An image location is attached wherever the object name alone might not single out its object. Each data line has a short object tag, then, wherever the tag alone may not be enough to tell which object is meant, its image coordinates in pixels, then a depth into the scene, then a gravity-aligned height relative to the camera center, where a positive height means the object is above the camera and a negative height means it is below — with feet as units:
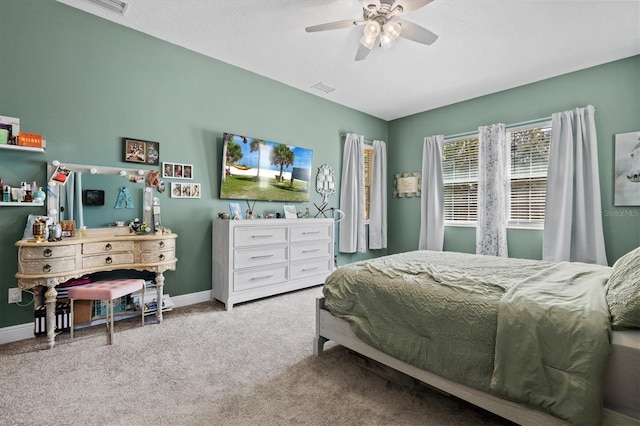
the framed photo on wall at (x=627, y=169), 10.35 +1.54
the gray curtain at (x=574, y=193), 10.91 +0.71
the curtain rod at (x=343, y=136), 15.92 +4.19
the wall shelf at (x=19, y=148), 7.28 +1.64
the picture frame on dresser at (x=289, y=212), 13.09 -0.05
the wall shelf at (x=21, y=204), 7.45 +0.18
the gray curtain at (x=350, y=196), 15.76 +0.82
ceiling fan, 7.33 +4.92
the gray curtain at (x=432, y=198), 15.35 +0.72
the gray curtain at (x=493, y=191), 13.37 +0.95
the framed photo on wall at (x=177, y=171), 10.18 +1.46
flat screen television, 11.40 +1.79
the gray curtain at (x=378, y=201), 16.98 +0.59
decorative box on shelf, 7.51 +1.88
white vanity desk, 7.11 -1.31
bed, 3.61 -1.91
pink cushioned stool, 7.47 -2.14
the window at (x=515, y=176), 12.68 +1.73
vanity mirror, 8.21 +0.53
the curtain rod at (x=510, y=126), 12.46 +3.99
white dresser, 10.34 -1.84
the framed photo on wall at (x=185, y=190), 10.35 +0.78
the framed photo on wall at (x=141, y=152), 9.37 +2.00
